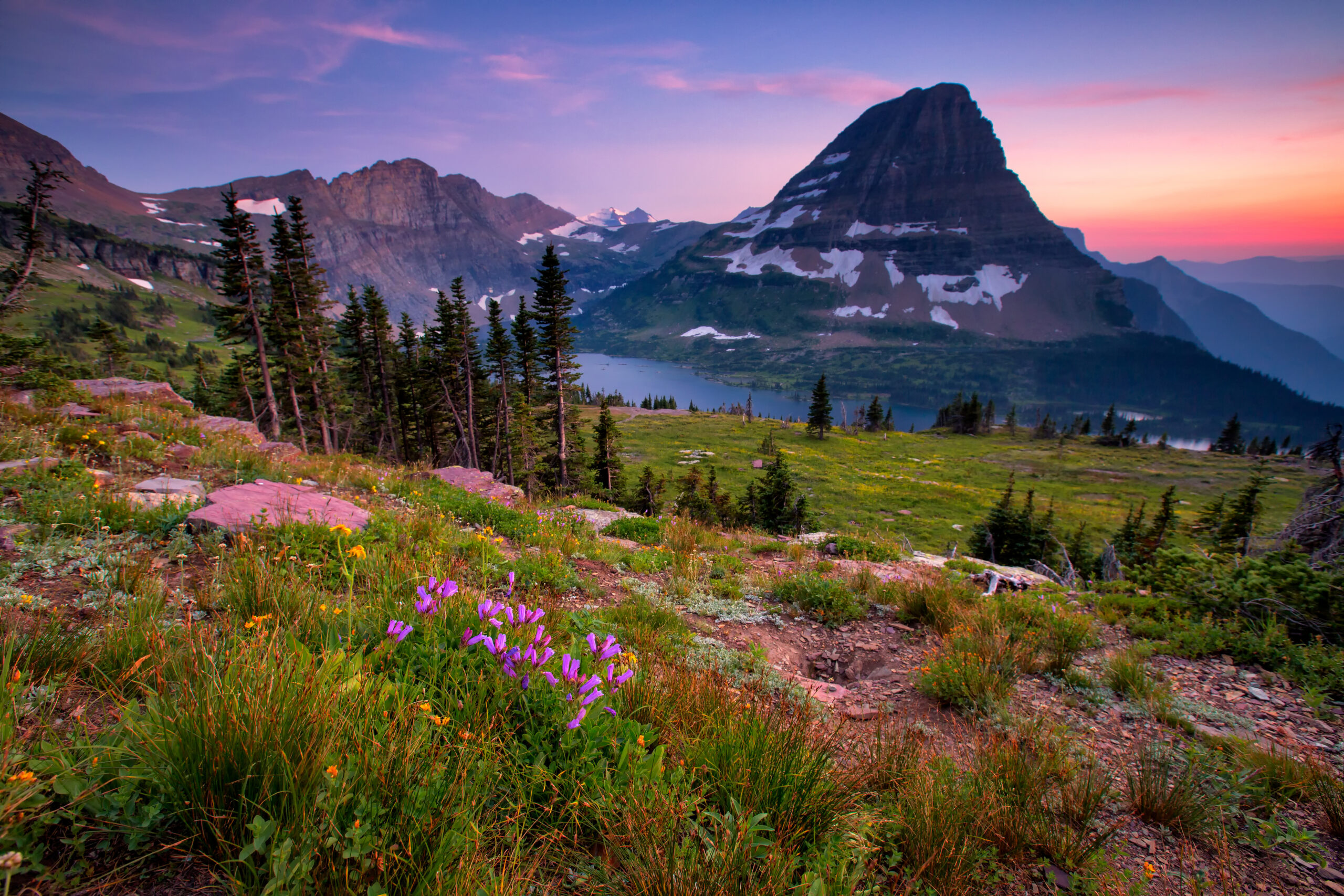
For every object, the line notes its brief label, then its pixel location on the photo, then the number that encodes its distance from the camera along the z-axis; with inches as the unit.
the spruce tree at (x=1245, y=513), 1097.4
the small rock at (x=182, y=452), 309.3
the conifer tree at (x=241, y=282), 1073.5
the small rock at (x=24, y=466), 212.1
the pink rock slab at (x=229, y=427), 453.8
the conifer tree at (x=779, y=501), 1375.5
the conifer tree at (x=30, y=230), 552.4
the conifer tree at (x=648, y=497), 1541.6
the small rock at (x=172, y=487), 221.5
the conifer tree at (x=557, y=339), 1277.1
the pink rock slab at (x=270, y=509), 186.7
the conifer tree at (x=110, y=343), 2090.3
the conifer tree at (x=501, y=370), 1395.2
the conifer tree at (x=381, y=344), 1526.8
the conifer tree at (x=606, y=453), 1632.6
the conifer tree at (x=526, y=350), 1400.1
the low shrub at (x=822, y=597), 261.7
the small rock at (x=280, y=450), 388.5
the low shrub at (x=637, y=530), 391.5
